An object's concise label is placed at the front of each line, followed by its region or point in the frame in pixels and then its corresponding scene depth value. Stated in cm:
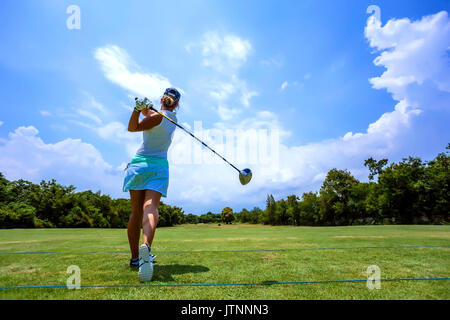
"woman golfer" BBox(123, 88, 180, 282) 332
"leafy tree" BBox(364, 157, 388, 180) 4622
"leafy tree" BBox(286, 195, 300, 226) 5709
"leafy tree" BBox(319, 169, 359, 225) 4834
